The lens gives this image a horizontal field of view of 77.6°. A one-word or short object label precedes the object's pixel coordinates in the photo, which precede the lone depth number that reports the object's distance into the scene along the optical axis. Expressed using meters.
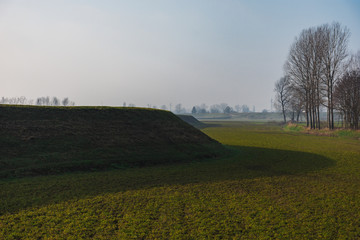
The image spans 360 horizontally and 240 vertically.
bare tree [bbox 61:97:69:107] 172.75
